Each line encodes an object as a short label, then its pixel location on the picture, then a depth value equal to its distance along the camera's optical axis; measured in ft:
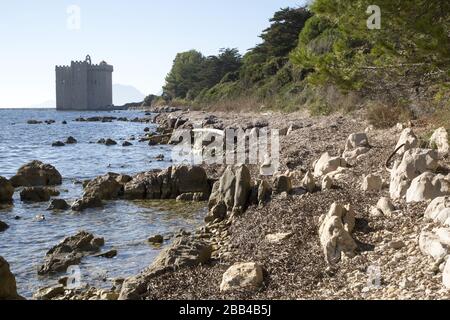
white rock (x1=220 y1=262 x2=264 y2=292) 20.43
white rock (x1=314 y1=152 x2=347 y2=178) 36.90
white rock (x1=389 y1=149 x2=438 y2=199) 26.61
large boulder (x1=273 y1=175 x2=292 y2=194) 33.76
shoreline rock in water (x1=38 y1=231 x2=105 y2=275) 28.55
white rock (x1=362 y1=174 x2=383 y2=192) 29.63
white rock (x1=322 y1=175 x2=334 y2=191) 31.89
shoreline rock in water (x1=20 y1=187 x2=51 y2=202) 49.14
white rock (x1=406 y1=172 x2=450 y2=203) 23.99
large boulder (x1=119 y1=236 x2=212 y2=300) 22.07
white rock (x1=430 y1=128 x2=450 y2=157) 32.89
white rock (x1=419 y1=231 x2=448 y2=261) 18.07
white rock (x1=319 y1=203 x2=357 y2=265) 21.34
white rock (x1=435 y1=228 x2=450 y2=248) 18.42
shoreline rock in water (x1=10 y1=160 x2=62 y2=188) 58.29
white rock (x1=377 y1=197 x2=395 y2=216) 24.40
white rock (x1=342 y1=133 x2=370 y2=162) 39.91
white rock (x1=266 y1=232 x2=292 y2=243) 25.71
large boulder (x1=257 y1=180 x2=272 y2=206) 33.76
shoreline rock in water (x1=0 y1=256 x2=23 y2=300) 21.17
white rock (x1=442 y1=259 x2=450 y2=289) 16.28
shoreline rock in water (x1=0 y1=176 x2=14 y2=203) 49.13
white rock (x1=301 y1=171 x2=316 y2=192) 32.53
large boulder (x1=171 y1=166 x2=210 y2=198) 47.29
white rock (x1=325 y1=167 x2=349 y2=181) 33.85
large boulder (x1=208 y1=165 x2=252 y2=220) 34.87
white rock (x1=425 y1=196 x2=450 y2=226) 20.95
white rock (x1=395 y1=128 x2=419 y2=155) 35.14
